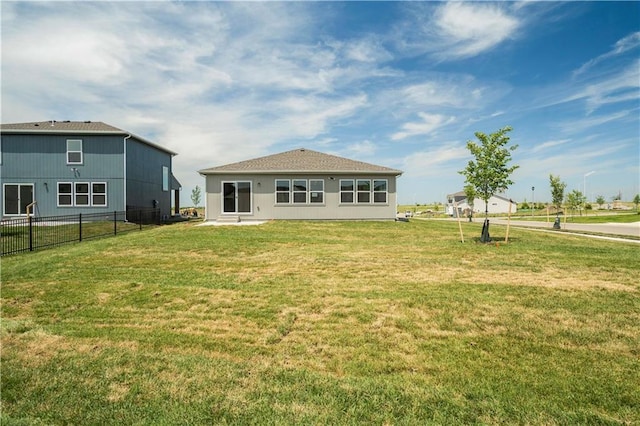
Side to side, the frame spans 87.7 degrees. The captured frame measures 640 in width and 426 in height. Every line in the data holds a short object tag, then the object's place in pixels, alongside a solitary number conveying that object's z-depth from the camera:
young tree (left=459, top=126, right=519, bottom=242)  13.46
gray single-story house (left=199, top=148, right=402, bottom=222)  21.38
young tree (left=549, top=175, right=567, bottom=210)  31.04
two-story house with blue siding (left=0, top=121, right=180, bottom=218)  21.05
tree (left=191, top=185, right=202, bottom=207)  45.70
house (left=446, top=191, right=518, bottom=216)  73.19
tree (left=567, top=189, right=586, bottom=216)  35.66
